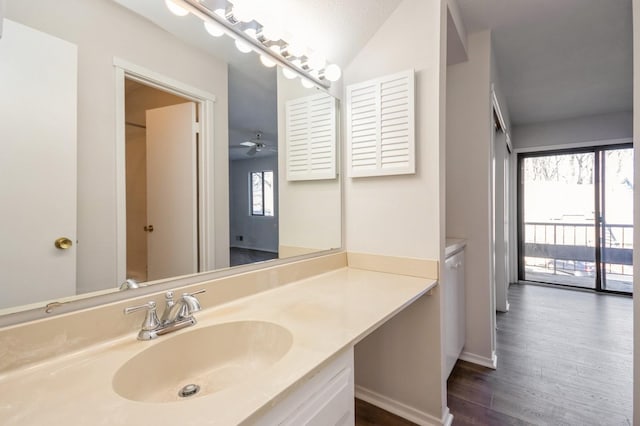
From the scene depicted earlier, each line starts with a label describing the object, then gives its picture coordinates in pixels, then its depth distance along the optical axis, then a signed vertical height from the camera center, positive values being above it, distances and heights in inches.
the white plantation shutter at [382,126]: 58.2 +18.6
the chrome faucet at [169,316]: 32.6 -12.4
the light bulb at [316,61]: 60.1 +32.2
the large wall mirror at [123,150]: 28.8 +8.4
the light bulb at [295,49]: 56.3 +32.8
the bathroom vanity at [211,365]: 20.9 -14.3
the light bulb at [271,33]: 50.9 +32.7
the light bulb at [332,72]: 62.9 +31.0
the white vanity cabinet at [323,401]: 24.2 -18.2
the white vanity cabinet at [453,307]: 64.4 -24.3
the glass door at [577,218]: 151.3 -4.7
